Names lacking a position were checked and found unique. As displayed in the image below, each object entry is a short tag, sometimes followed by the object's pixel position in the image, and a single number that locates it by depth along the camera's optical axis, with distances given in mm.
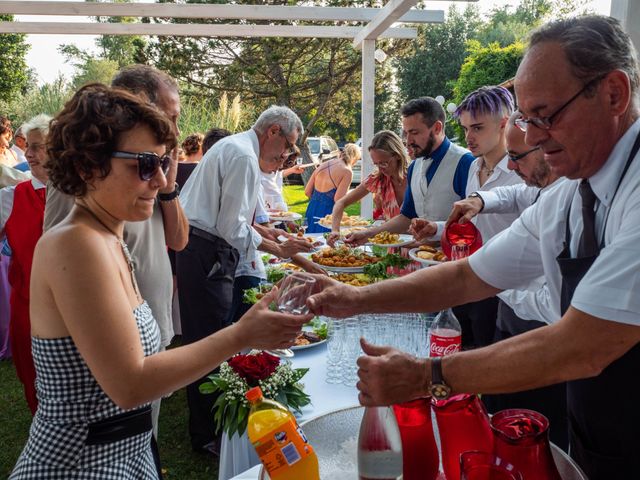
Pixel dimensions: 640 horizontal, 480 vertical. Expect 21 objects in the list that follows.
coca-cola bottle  2072
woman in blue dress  7562
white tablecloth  2062
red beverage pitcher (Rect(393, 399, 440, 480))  1194
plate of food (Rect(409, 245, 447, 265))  3577
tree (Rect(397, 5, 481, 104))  28562
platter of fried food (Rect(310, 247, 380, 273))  3928
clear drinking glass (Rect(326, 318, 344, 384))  2227
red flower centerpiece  1979
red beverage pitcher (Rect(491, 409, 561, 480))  979
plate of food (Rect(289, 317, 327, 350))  2545
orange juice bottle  1158
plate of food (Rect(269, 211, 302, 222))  5879
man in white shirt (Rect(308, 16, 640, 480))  1159
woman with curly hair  1380
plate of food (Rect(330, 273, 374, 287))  3588
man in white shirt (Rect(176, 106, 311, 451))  3557
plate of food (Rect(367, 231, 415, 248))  4249
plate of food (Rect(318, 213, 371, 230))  6340
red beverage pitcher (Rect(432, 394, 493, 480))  1161
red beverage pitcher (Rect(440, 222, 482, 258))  2877
